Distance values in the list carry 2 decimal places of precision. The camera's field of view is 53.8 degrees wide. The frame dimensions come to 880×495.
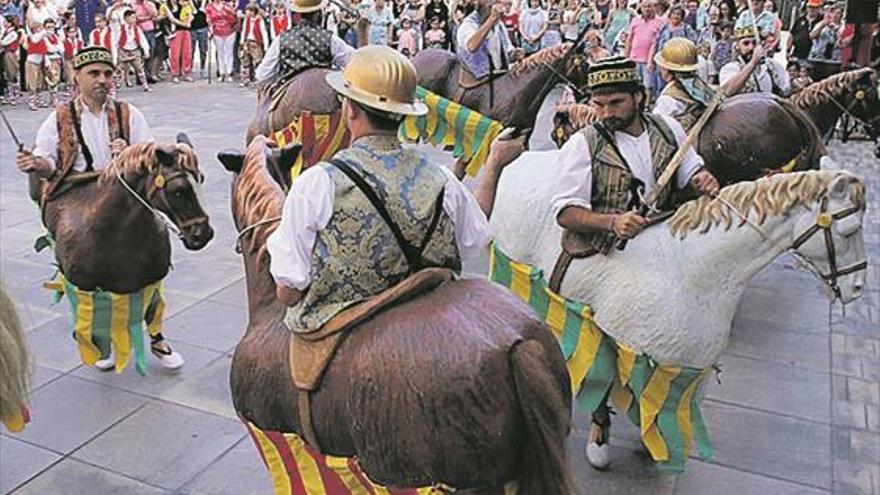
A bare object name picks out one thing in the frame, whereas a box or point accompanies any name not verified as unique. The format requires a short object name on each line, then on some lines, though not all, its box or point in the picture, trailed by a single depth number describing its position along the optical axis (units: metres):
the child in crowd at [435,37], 16.62
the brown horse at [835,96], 7.47
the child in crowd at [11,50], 14.21
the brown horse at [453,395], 2.48
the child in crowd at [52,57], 14.25
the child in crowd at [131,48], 15.59
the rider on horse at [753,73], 7.71
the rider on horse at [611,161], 3.67
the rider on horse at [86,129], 4.68
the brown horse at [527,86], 7.99
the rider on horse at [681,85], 5.89
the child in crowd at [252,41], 16.94
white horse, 3.47
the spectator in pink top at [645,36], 13.19
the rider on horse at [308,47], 6.79
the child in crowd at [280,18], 16.77
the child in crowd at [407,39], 16.34
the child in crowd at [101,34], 14.98
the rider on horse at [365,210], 2.59
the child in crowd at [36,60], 14.09
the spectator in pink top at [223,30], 17.03
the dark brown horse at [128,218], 4.33
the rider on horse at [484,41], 8.15
